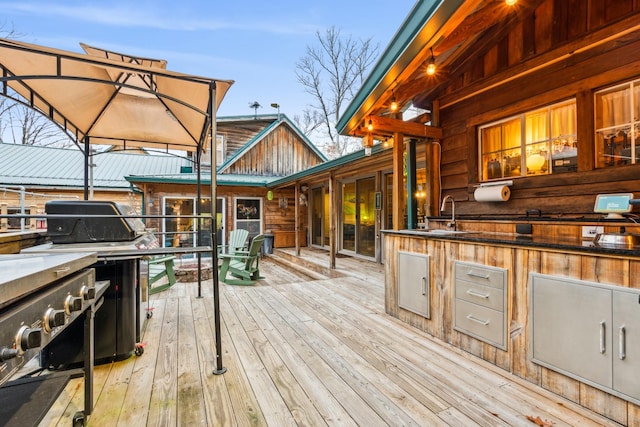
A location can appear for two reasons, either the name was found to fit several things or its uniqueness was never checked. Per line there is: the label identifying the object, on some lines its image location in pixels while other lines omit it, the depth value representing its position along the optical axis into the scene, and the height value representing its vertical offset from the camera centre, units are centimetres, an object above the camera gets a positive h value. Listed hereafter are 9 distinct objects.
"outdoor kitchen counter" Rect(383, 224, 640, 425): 163 -63
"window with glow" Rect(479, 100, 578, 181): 283 +75
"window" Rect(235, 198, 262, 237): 908 +1
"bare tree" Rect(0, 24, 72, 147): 1105 +359
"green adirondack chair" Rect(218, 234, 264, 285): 494 -91
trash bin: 852 -89
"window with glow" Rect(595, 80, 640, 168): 239 +75
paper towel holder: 320 +34
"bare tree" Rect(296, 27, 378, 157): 1392 +698
